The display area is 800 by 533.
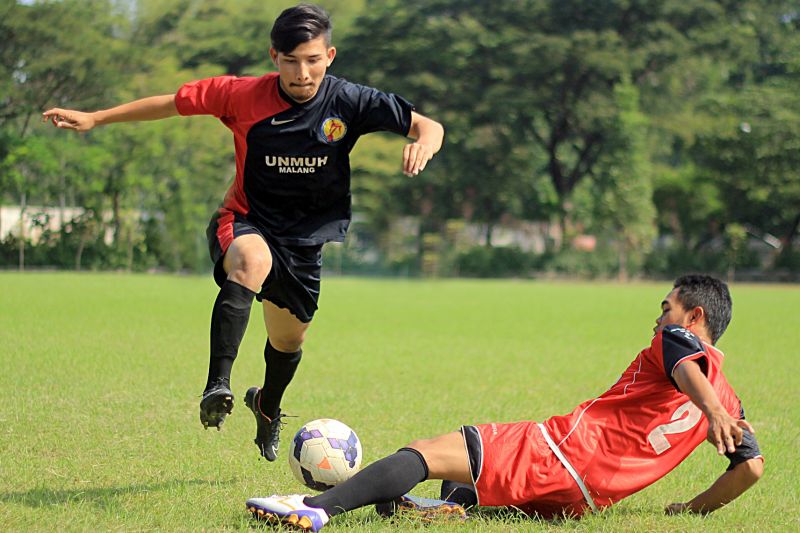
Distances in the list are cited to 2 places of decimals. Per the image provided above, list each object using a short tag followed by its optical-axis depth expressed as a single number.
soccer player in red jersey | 7.99
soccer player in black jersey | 9.67
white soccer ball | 9.06
